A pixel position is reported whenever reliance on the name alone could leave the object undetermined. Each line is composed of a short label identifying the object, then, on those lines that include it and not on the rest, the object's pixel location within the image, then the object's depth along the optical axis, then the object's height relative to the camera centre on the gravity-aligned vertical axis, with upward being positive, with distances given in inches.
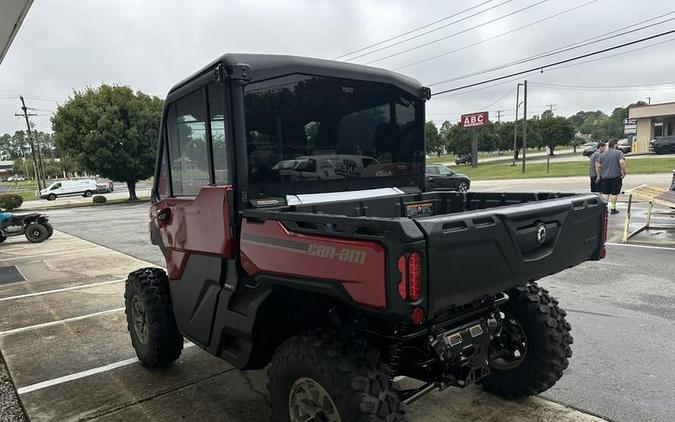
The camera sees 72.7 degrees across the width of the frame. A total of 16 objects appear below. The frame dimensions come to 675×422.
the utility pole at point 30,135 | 1556.3 +84.4
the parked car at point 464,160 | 2554.1 -105.8
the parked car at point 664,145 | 1669.5 -42.5
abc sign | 2111.2 +97.6
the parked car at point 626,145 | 2163.5 -52.6
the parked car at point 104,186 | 1779.8 -123.6
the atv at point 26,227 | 514.3 -78.2
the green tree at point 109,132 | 1138.7 +56.5
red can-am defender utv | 79.3 -20.6
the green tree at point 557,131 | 2432.3 +32.2
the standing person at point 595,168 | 476.1 -34.5
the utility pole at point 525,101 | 1811.0 +147.1
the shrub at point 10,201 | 951.2 -91.1
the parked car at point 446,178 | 869.8 -70.8
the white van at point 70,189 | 1558.8 -114.8
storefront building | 2078.0 +43.4
